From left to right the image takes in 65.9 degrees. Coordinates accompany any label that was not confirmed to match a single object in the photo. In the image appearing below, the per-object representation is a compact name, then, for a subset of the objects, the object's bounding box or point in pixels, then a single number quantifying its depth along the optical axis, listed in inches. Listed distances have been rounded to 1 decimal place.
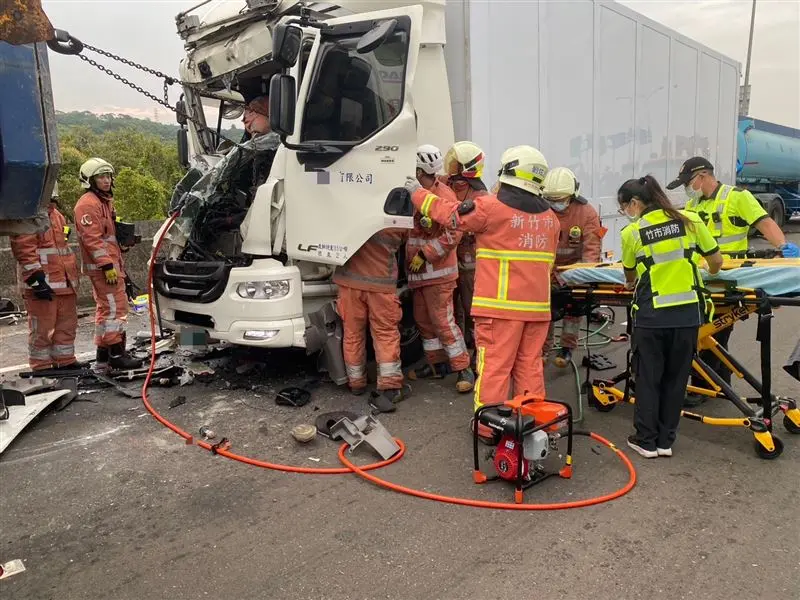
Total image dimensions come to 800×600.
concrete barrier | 342.6
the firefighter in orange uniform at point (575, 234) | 227.3
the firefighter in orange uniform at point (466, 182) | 206.1
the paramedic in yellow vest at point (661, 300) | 140.4
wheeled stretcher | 141.1
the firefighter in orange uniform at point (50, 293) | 215.6
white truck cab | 177.2
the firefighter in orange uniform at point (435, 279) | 193.2
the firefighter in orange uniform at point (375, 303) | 187.2
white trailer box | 222.7
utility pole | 869.0
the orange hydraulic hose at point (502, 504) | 126.0
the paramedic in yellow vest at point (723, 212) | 178.9
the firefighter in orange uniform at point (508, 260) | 146.6
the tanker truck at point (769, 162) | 634.2
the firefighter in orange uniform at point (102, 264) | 225.2
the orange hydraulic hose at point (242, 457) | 144.5
